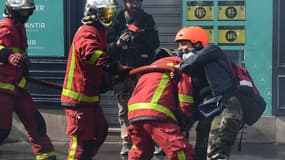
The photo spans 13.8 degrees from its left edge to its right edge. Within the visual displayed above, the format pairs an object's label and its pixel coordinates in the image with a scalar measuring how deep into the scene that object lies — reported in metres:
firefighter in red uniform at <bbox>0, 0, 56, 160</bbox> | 11.18
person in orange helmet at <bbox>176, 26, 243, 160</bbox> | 9.79
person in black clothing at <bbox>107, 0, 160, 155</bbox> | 12.90
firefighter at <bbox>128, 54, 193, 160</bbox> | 9.34
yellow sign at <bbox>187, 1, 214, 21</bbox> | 14.49
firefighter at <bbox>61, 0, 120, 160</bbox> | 10.18
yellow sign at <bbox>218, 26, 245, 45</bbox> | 14.40
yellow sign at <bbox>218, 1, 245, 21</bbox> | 14.35
